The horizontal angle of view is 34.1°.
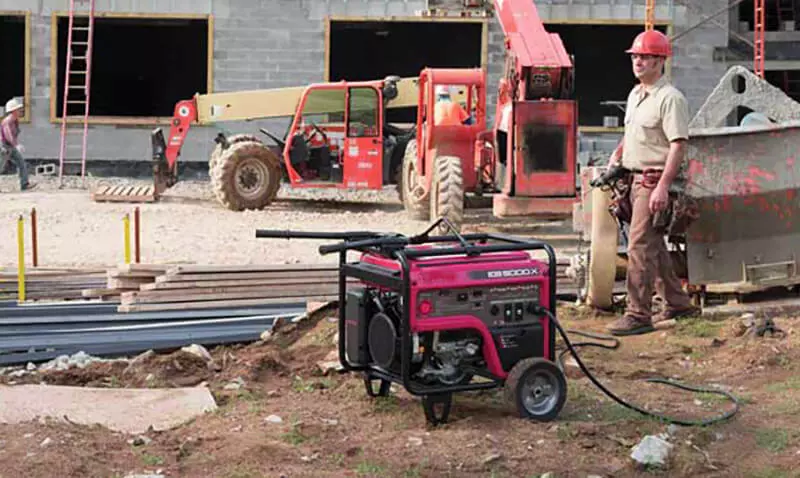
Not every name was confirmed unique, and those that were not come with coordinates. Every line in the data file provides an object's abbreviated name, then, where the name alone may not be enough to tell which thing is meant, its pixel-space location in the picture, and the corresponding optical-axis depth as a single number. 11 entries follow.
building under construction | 23.27
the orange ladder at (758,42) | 21.75
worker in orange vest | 16.31
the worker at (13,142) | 21.19
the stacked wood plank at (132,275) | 10.13
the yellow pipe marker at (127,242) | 11.36
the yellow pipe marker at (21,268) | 10.46
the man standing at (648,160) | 8.77
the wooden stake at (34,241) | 11.83
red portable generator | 6.51
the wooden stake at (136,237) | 11.93
